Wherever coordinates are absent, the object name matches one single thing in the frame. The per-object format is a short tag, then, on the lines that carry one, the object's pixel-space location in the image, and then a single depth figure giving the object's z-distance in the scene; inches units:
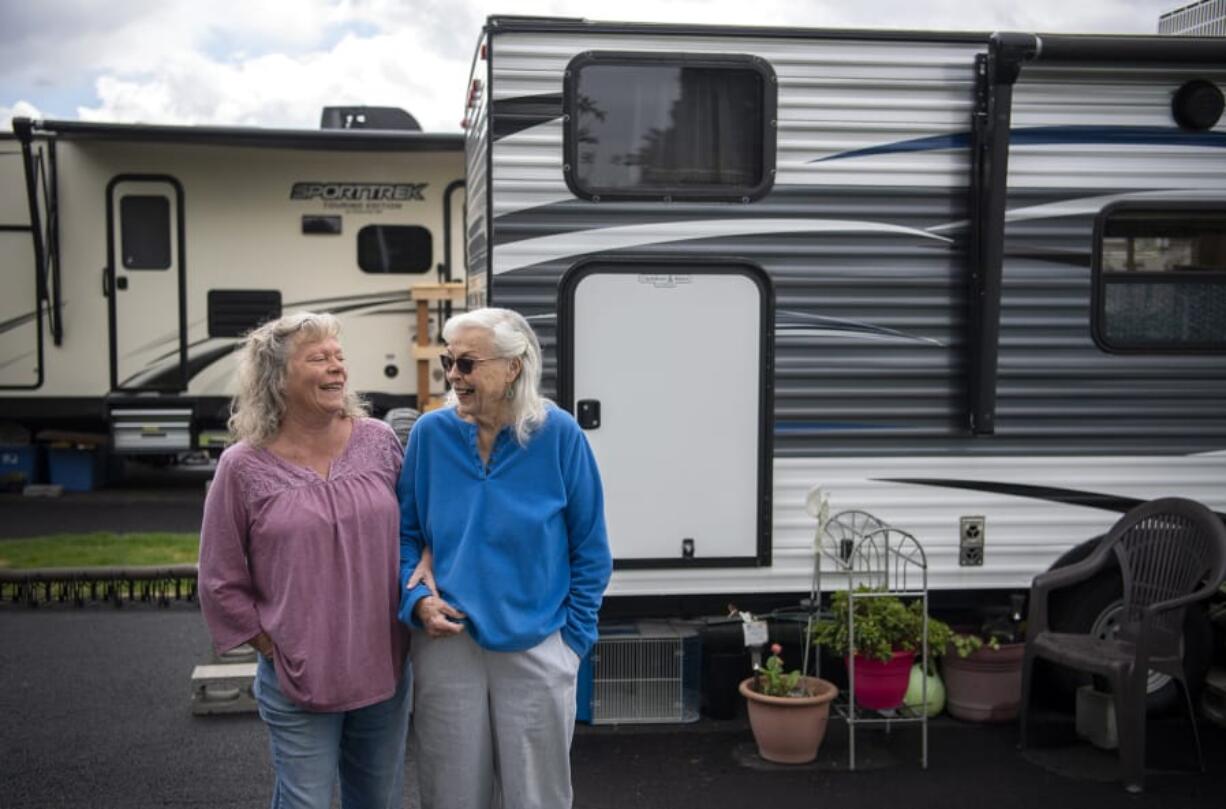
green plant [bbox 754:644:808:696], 202.7
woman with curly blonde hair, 120.3
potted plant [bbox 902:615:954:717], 208.2
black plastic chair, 191.8
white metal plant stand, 202.5
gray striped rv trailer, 206.4
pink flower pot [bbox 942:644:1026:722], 218.8
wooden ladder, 412.5
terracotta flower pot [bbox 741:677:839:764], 199.5
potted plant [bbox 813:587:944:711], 202.4
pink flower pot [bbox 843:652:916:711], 204.8
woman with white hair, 122.7
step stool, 224.4
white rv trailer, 418.0
